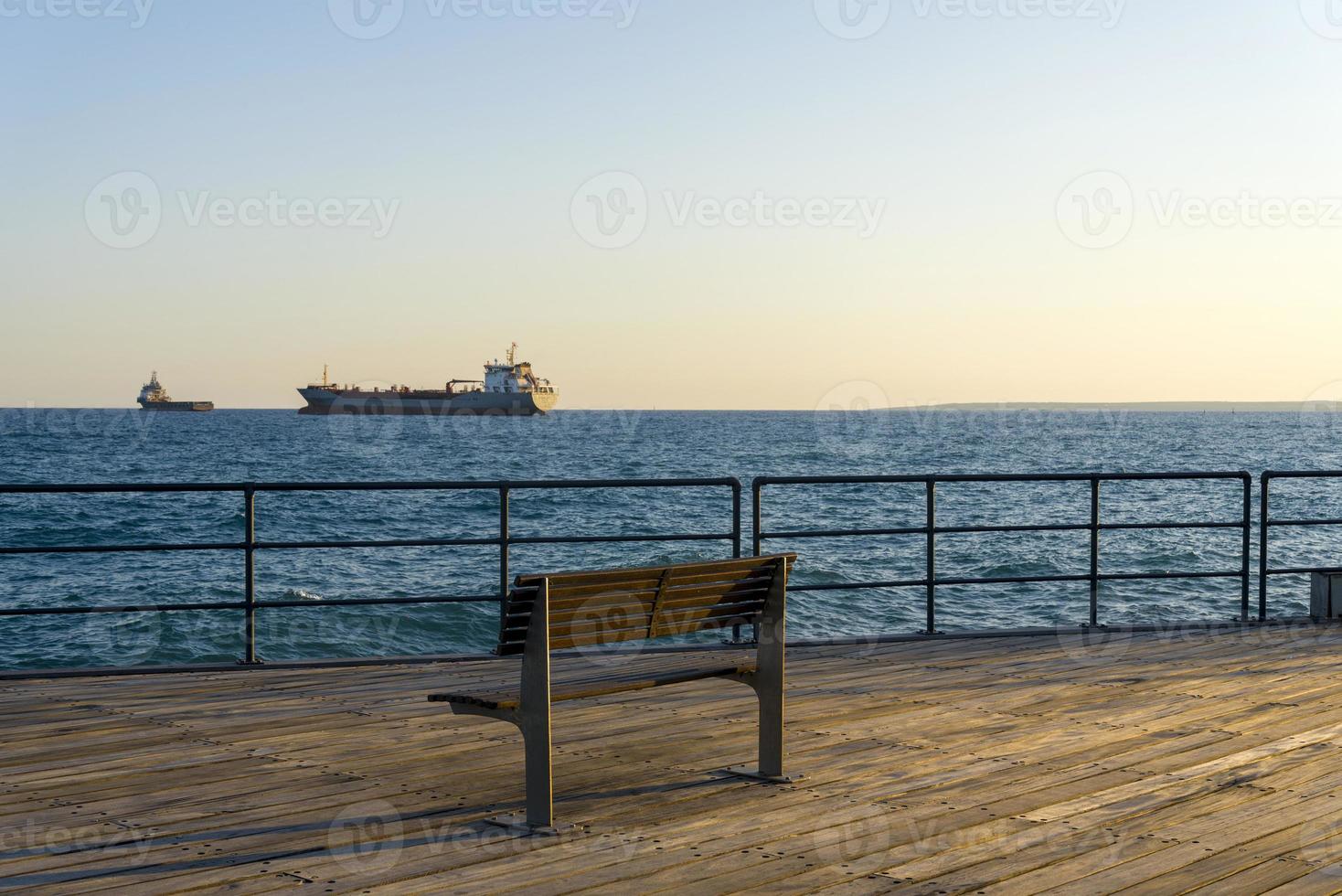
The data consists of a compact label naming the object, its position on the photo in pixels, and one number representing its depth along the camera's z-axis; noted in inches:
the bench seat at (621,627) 155.6
